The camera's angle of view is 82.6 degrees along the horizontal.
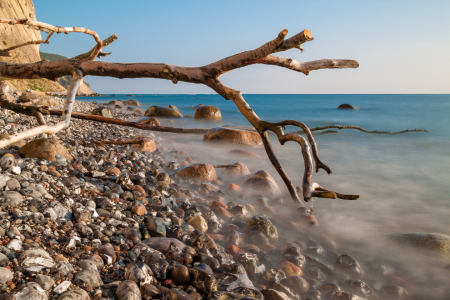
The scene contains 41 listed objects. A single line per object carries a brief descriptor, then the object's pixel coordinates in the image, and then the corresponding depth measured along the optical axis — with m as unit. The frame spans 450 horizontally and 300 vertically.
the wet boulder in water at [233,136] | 8.69
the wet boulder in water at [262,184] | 4.56
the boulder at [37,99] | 8.62
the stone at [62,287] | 1.41
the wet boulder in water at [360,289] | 2.34
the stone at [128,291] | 1.54
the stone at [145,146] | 6.23
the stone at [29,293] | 1.28
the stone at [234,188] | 4.51
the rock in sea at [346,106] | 33.53
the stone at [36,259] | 1.52
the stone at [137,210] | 2.80
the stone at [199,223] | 2.96
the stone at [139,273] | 1.72
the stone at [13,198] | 2.04
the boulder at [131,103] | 31.47
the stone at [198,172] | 4.75
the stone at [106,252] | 1.92
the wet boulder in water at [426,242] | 3.01
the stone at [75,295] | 1.37
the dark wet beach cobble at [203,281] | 1.84
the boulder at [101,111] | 12.17
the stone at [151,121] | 10.32
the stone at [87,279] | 1.54
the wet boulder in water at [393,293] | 2.36
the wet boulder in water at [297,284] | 2.28
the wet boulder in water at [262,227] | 3.09
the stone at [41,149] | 3.25
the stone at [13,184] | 2.27
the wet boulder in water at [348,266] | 2.61
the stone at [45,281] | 1.40
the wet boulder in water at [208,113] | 16.56
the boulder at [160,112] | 17.27
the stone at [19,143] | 3.43
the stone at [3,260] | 1.45
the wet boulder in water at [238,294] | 1.76
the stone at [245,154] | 7.21
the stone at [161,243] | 2.25
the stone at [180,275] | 1.88
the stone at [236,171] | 5.32
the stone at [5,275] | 1.34
